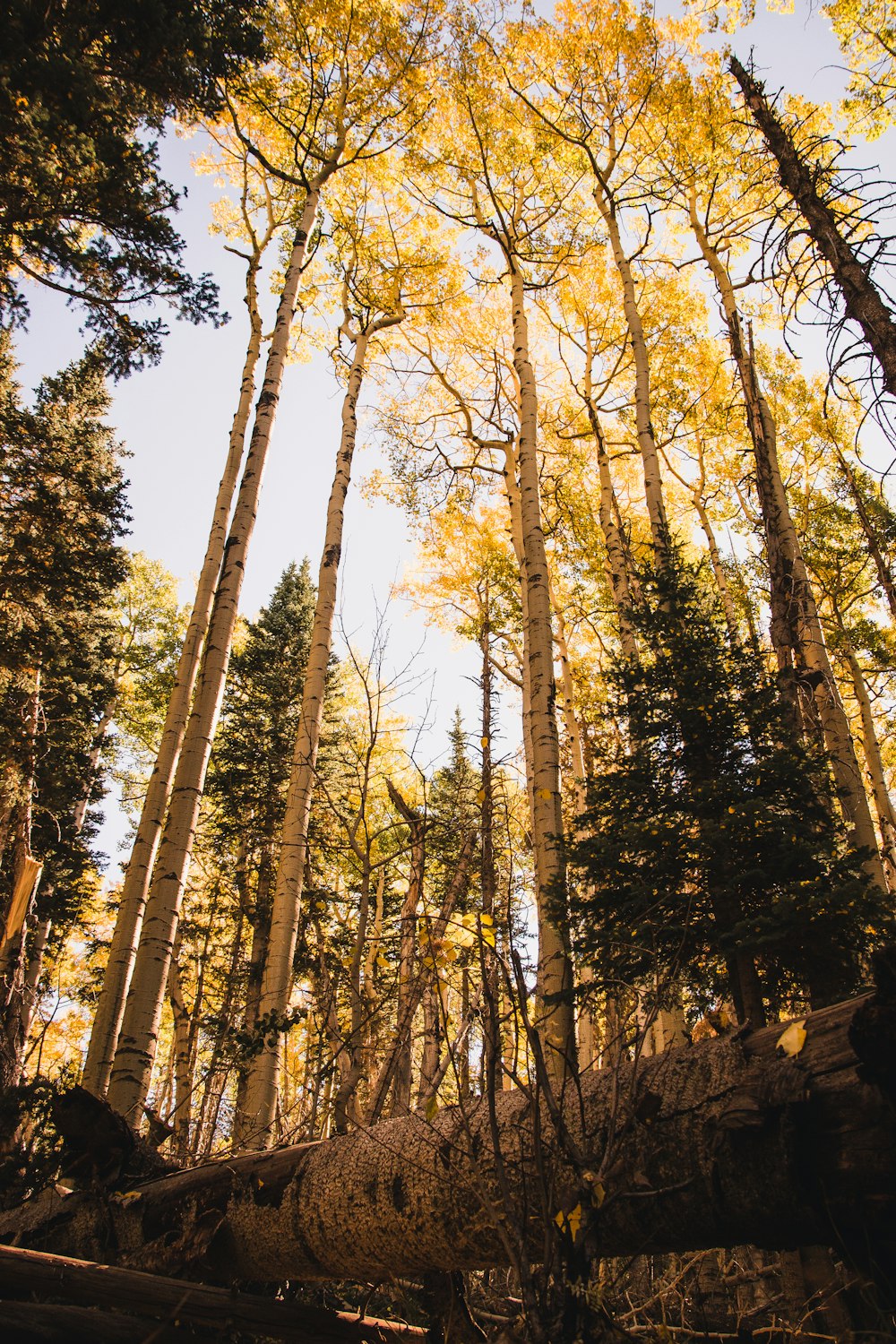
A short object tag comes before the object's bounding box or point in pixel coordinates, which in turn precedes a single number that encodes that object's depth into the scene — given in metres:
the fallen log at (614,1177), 1.79
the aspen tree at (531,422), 5.42
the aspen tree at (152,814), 6.43
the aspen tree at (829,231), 3.92
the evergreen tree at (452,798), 12.47
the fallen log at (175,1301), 2.36
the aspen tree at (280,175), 4.96
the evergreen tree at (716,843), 4.38
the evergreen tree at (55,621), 10.23
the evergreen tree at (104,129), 5.85
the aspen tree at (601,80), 10.48
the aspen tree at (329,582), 5.85
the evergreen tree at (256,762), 12.25
